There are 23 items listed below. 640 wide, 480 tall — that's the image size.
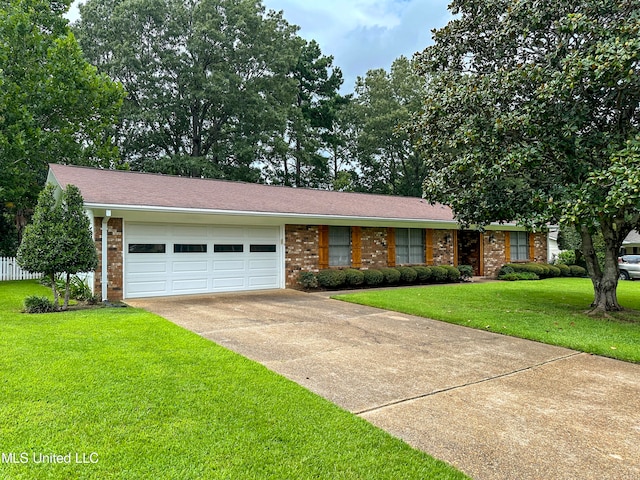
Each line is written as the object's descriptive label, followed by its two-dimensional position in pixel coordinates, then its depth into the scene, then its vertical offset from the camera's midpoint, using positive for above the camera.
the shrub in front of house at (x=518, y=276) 16.59 -1.18
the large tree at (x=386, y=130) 30.59 +9.20
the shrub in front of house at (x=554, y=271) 17.98 -1.05
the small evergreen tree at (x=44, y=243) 7.90 +0.20
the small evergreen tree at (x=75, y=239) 8.05 +0.28
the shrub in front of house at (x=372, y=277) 13.40 -0.93
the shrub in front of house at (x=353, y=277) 12.98 -0.88
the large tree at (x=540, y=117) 6.41 +2.51
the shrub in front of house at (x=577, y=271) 18.72 -1.11
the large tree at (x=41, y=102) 16.39 +6.73
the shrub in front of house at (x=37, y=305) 7.84 -1.02
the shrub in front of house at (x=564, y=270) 18.52 -1.05
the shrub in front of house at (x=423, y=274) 14.48 -0.90
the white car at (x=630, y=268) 18.42 -0.98
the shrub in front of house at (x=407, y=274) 14.12 -0.89
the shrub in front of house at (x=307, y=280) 12.65 -0.95
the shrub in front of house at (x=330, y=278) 12.56 -0.89
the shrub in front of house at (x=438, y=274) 14.82 -0.93
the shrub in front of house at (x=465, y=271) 15.84 -0.89
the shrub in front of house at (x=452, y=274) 15.13 -0.95
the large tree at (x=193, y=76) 24.42 +11.12
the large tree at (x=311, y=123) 29.56 +10.12
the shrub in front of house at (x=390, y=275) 13.78 -0.89
